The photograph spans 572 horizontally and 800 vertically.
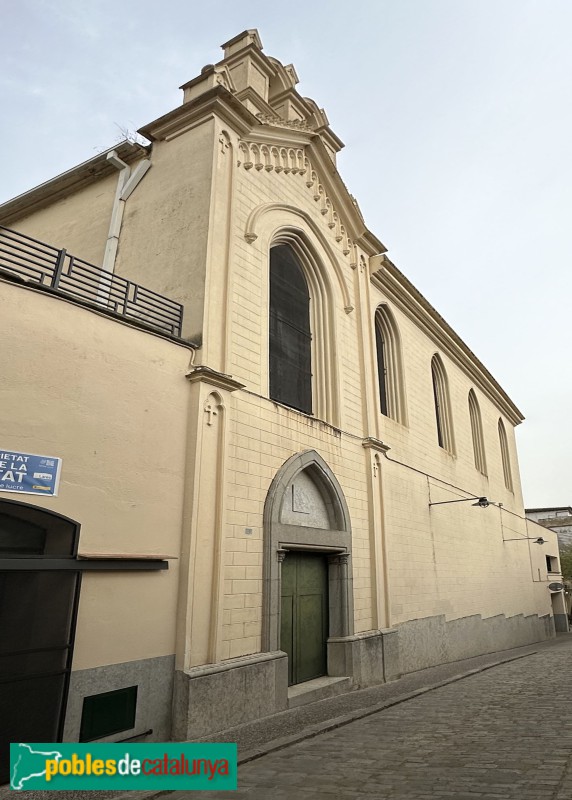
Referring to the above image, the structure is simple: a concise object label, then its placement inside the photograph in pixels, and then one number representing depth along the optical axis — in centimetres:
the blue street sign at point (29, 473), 538
